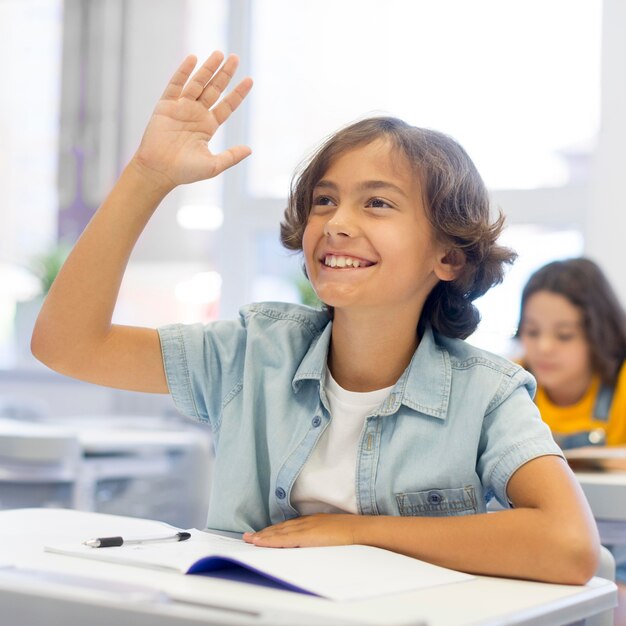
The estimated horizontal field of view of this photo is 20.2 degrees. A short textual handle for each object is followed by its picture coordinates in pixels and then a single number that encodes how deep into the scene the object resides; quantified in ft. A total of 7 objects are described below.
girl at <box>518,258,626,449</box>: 9.00
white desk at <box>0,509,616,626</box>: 4.45
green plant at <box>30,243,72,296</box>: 14.71
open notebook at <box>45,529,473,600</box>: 4.77
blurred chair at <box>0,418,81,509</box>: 8.17
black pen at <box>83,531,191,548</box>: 5.20
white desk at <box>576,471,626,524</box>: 6.47
